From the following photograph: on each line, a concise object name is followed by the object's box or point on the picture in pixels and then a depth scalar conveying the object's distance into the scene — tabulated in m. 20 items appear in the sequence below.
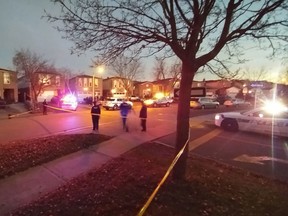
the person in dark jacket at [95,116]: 9.10
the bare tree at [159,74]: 44.75
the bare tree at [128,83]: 42.16
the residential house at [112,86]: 50.02
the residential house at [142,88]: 58.81
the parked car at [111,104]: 22.48
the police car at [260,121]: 8.53
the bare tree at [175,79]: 37.91
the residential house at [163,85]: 43.35
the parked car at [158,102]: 26.24
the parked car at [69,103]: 20.33
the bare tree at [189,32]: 3.68
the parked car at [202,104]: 24.70
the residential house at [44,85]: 33.61
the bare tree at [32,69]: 33.07
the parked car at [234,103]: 31.08
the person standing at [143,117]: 9.06
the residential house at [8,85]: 33.72
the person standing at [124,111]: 9.31
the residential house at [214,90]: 51.14
